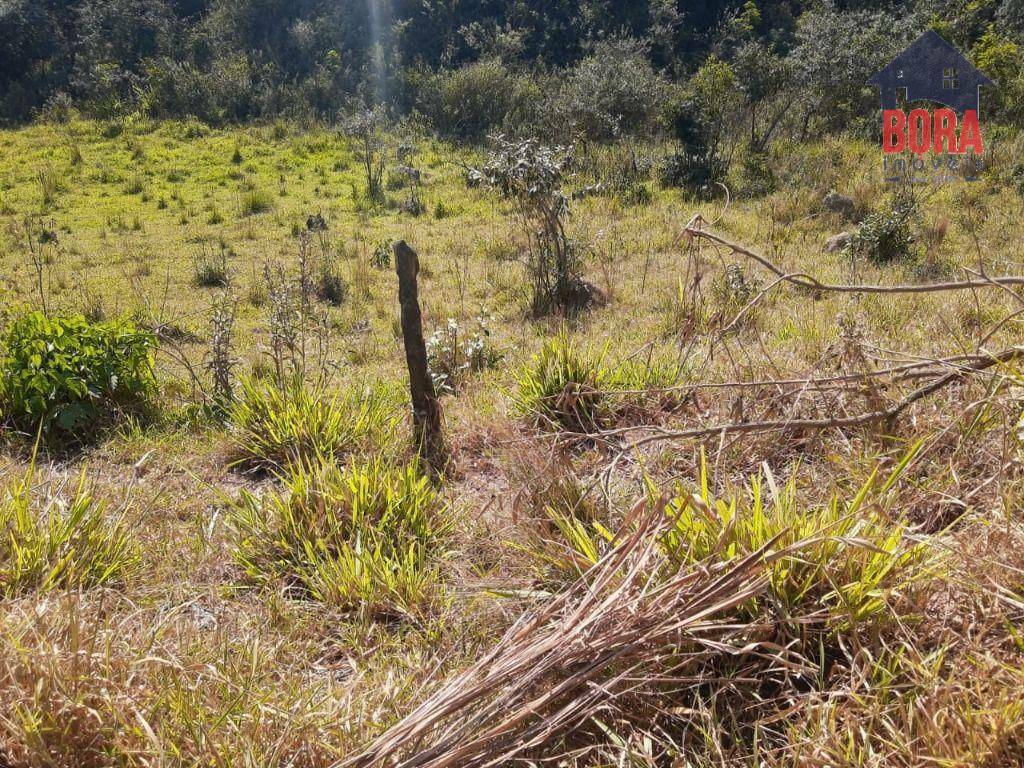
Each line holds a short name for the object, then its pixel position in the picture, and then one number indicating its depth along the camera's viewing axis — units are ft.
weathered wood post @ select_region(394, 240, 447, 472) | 10.86
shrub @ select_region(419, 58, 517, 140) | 57.00
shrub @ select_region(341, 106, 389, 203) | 37.93
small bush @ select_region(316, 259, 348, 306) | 24.40
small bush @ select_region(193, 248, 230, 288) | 25.93
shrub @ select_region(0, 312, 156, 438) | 12.39
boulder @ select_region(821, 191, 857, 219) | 29.58
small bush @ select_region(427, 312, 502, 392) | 14.84
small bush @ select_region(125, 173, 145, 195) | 38.63
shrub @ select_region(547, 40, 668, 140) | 44.57
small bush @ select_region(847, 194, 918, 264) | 23.02
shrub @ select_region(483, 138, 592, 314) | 21.22
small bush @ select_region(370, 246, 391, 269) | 27.73
